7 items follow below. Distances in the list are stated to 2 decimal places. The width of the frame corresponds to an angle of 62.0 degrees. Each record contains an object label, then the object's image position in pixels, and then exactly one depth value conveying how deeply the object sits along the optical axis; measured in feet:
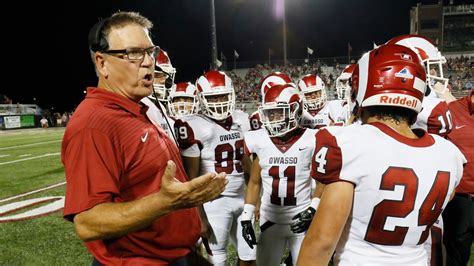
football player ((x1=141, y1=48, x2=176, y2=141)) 10.52
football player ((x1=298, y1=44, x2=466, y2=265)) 5.17
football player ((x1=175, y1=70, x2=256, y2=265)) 12.23
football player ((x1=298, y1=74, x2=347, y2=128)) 18.39
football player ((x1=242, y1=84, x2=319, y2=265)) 11.28
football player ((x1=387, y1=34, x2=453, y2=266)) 9.80
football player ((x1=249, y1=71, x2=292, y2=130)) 16.53
